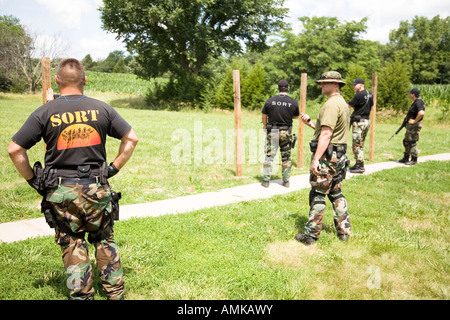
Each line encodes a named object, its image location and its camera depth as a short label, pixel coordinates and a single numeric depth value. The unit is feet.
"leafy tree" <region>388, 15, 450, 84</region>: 240.53
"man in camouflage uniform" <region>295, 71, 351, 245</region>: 14.74
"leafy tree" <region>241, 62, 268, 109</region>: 92.12
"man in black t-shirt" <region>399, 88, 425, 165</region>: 33.91
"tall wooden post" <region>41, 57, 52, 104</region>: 16.98
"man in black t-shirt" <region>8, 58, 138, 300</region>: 9.39
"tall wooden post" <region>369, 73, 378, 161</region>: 36.27
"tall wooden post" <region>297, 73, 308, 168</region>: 31.40
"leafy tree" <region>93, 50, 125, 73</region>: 350.84
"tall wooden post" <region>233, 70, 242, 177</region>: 27.53
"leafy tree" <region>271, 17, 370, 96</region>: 124.77
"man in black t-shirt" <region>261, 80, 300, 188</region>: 25.12
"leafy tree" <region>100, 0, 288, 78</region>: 103.19
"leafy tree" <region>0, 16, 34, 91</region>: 138.10
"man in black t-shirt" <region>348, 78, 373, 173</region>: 31.45
